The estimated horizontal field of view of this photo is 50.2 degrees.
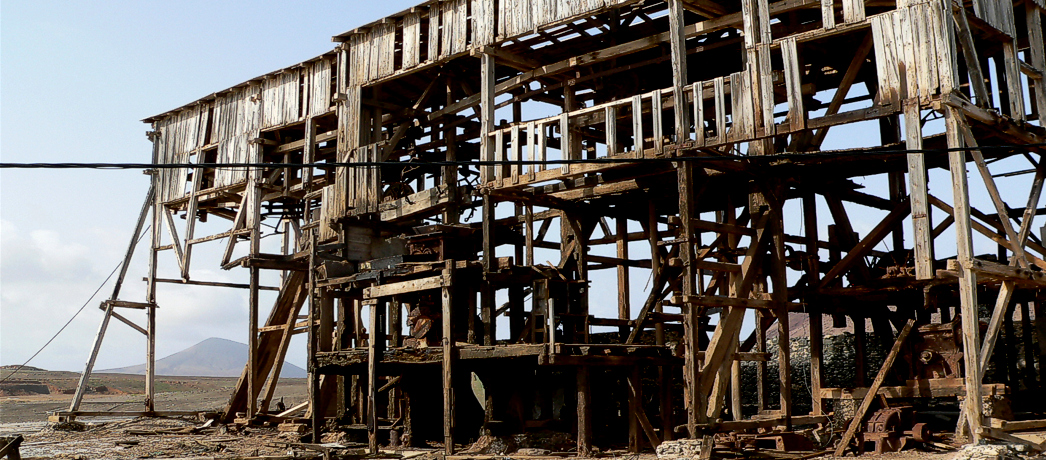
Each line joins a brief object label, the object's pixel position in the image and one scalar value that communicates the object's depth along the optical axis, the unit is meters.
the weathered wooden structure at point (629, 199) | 18.48
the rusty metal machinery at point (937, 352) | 19.81
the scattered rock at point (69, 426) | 33.22
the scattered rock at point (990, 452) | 16.09
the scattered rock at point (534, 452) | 21.16
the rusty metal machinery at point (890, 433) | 18.88
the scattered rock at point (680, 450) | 18.19
